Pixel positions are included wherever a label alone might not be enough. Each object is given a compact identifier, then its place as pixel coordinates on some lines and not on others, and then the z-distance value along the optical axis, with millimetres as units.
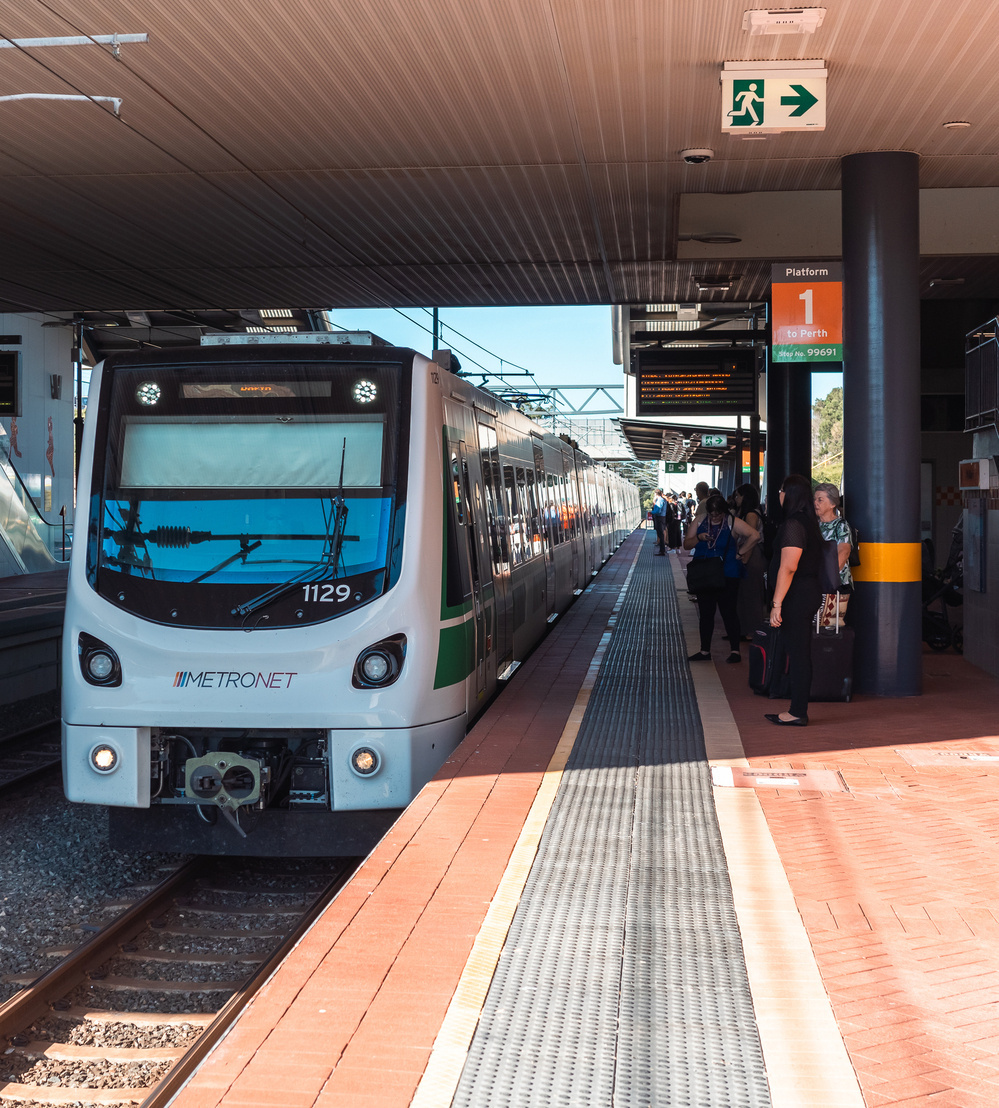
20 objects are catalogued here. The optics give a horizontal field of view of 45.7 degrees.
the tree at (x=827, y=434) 108875
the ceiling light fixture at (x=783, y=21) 7586
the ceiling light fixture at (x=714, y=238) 12570
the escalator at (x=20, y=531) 24703
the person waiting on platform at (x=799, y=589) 8133
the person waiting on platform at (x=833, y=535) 9406
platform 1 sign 11344
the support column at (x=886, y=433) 9711
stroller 12672
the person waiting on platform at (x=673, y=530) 35750
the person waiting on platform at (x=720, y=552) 11453
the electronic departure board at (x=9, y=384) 19594
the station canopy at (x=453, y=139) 7973
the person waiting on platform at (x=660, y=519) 38844
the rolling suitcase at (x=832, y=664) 9320
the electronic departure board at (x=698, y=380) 17969
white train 6379
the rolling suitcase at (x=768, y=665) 9242
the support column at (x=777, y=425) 20734
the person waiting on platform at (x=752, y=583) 13359
